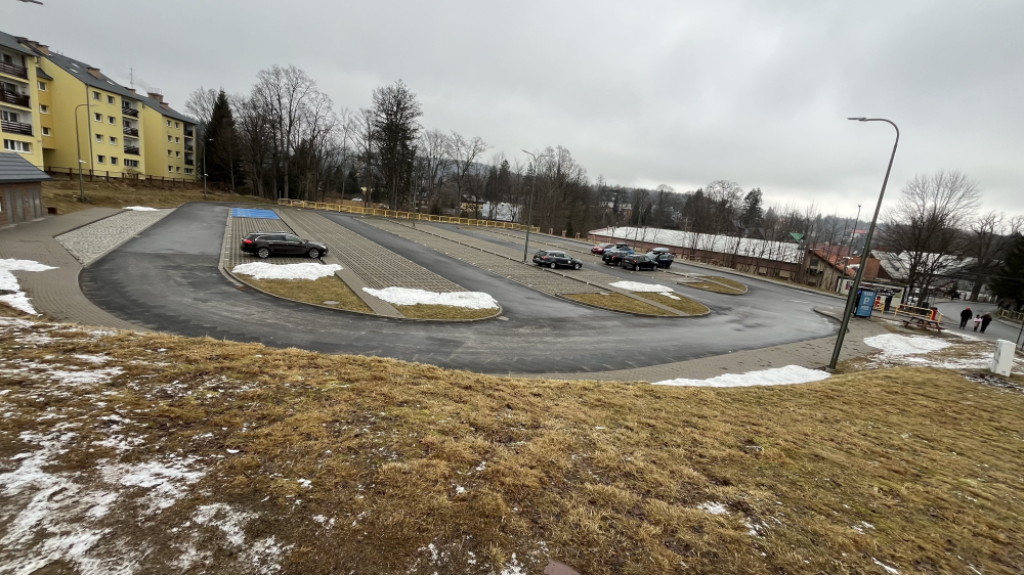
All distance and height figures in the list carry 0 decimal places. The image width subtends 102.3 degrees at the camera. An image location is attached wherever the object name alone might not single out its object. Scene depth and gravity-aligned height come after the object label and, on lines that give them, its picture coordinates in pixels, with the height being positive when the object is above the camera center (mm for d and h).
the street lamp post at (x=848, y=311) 14305 -1856
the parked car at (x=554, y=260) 32312 -2800
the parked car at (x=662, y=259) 40438 -2170
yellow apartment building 38750 +5513
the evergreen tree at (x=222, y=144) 60719 +5900
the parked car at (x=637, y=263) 36562 -2573
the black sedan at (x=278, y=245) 23156 -3061
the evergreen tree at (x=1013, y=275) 43141 +263
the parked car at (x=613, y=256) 37250 -2312
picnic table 22980 -3191
